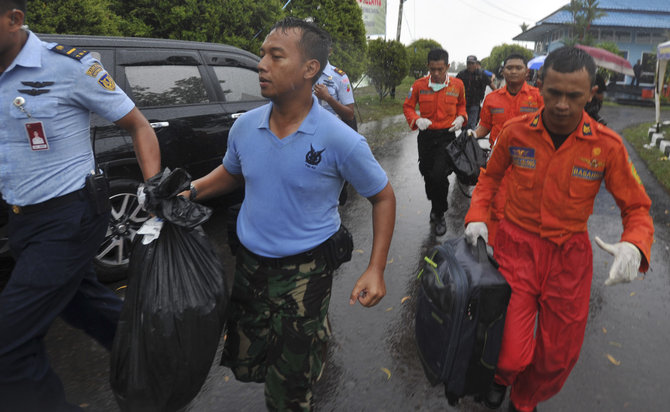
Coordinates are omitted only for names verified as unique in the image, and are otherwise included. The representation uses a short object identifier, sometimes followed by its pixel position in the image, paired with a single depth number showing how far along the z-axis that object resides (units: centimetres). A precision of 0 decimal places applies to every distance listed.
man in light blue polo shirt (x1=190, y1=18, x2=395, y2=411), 193
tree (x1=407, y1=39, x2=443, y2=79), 2567
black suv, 376
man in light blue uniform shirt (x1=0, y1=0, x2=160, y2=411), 196
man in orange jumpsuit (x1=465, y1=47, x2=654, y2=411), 213
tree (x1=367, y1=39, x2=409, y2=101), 1878
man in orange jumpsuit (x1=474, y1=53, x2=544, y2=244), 482
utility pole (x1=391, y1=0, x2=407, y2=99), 2714
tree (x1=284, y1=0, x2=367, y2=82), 1647
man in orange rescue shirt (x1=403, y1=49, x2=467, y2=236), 541
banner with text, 2388
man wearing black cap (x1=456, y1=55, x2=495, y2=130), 955
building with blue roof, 3794
